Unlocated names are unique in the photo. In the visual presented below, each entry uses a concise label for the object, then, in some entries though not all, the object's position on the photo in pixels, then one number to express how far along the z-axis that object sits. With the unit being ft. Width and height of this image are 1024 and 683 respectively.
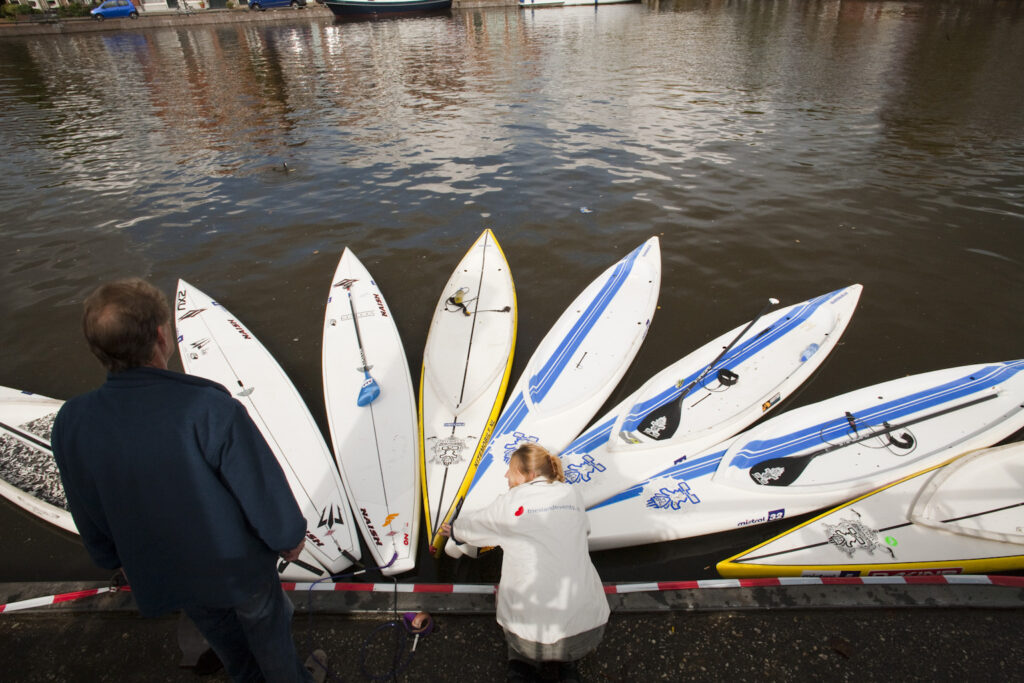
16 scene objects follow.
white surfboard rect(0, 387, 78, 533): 13.76
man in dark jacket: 5.30
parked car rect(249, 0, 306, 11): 146.82
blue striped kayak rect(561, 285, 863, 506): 14.61
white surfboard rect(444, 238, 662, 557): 15.28
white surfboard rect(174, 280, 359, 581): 12.39
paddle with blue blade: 16.43
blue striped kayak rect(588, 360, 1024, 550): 13.20
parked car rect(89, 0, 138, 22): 133.80
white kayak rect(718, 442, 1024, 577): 11.61
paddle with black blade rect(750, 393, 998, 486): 13.88
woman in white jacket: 7.59
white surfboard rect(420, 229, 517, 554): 14.08
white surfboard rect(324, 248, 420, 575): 12.86
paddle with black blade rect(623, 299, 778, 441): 15.33
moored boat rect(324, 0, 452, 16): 145.07
